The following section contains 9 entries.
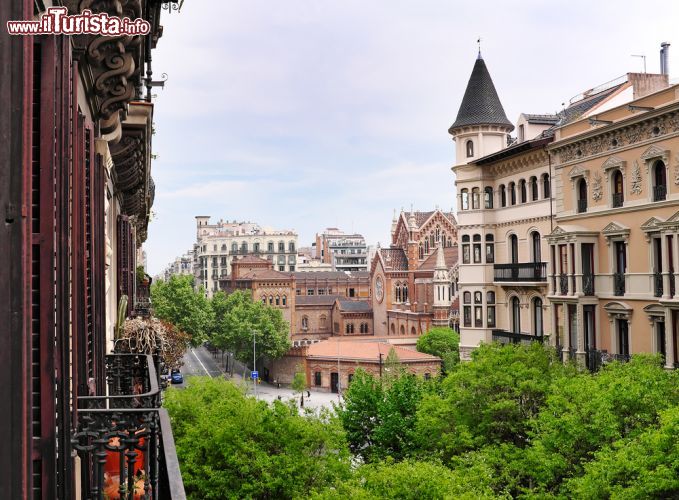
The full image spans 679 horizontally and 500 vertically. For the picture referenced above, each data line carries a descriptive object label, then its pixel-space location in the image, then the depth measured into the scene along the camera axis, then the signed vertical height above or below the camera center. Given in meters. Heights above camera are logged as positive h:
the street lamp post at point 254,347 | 76.17 -6.95
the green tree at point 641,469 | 14.95 -4.25
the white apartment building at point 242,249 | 155.75 +8.07
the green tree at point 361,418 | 32.44 -6.25
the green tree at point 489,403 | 24.16 -4.28
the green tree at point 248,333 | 78.69 -5.45
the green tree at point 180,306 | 65.94 -1.86
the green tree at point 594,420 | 19.03 -3.89
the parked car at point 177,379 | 49.93 -6.77
